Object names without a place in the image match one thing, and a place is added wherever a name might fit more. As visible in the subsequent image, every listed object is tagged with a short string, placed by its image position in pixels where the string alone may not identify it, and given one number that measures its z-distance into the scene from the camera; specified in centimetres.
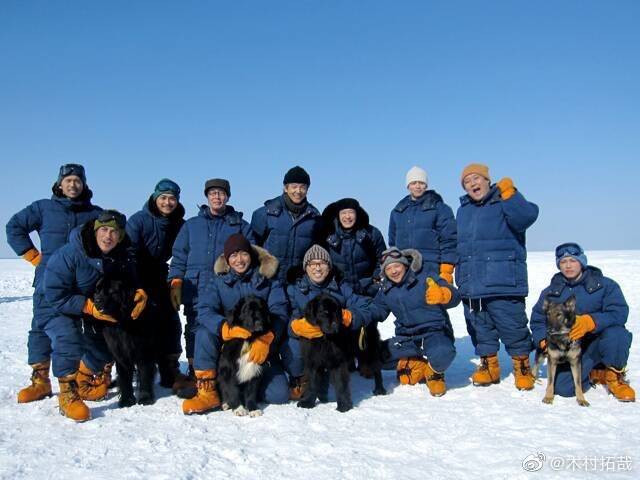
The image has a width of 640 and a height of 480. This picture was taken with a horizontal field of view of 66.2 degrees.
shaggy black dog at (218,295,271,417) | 382
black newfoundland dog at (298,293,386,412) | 384
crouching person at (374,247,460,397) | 446
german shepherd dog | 390
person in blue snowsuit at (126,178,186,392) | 457
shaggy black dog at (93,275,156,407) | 376
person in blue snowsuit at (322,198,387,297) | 486
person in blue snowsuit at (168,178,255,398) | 455
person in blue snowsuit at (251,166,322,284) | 480
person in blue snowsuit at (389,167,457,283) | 482
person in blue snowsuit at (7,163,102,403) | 421
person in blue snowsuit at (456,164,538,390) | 440
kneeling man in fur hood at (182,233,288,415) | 388
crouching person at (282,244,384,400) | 423
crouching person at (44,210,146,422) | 372
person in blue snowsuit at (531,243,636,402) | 397
